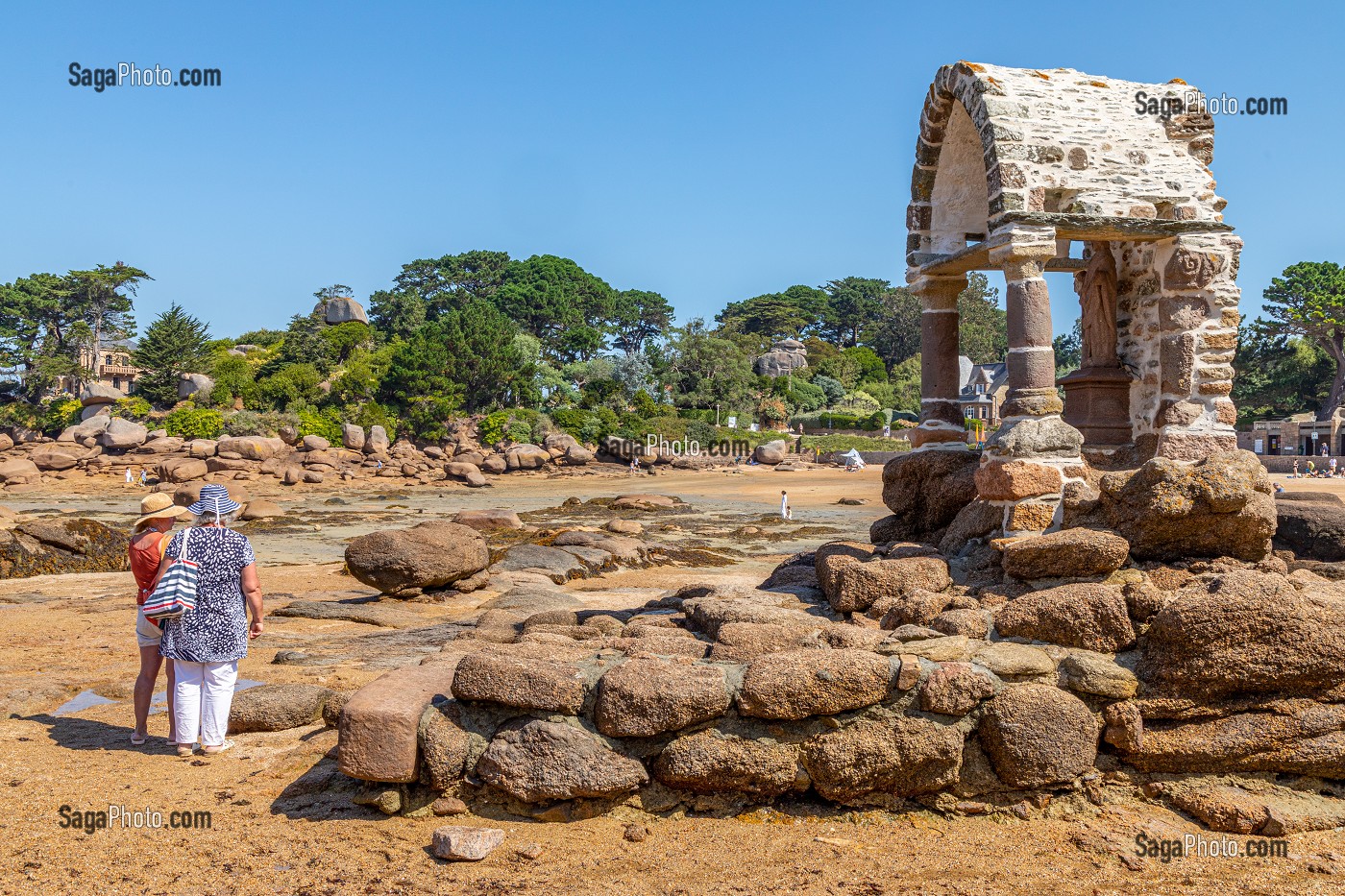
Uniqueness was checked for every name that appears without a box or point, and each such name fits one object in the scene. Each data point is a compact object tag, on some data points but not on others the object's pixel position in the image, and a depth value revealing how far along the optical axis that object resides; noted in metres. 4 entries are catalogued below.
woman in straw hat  5.81
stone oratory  7.77
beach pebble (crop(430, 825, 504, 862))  4.22
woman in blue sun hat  5.66
